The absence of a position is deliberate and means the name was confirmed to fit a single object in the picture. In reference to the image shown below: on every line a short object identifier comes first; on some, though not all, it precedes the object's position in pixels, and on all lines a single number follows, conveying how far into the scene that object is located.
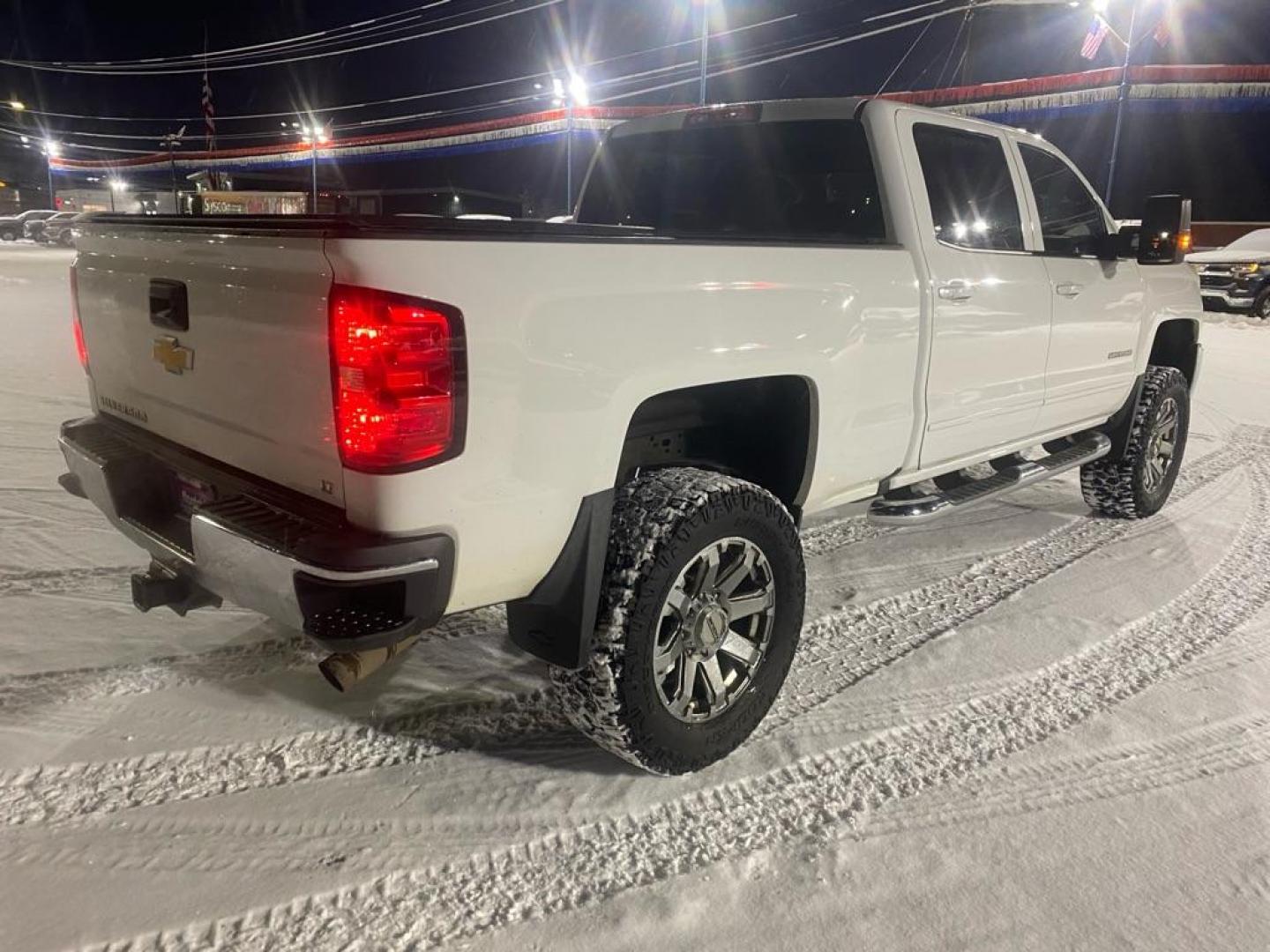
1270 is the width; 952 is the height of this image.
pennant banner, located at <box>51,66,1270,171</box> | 24.64
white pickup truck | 1.93
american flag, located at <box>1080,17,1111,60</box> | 19.16
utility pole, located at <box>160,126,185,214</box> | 37.06
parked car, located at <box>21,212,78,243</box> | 32.38
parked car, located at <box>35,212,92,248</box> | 30.86
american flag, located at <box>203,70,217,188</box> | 48.44
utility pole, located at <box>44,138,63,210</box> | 67.82
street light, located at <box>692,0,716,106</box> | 18.45
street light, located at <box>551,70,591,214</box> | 28.95
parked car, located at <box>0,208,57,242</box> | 35.97
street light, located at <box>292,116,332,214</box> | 50.88
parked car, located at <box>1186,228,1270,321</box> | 15.84
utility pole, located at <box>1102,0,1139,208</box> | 18.69
